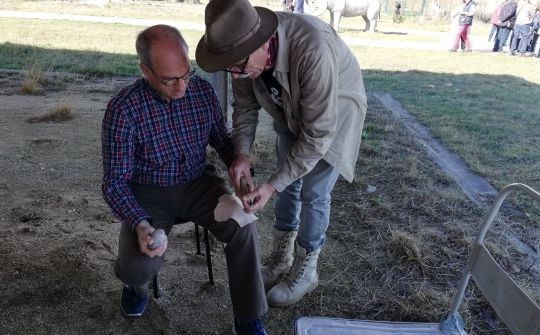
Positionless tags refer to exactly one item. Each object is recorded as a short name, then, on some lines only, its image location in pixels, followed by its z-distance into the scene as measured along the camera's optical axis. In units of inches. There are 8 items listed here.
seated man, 77.9
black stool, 96.2
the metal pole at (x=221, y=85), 171.2
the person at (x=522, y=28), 483.5
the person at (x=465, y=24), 476.4
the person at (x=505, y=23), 502.6
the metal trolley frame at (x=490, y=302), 63.3
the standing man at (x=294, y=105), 67.9
